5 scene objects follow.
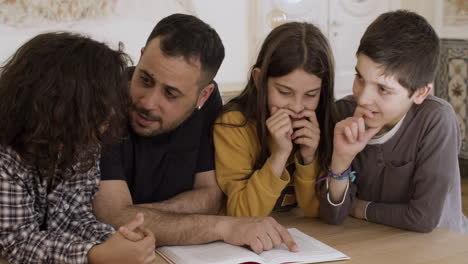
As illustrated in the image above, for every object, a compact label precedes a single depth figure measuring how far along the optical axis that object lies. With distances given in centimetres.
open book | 156
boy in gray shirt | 174
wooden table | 159
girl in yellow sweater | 181
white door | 400
